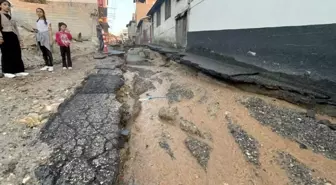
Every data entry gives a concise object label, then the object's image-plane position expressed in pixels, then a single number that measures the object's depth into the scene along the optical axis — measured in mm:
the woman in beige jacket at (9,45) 3559
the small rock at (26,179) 1460
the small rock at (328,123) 2366
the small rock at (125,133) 2184
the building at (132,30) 28753
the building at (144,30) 18923
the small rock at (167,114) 2789
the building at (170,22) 8427
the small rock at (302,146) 2201
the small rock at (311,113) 2616
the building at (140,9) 25188
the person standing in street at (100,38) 9577
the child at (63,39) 4691
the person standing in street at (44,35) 4395
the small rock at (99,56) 7098
